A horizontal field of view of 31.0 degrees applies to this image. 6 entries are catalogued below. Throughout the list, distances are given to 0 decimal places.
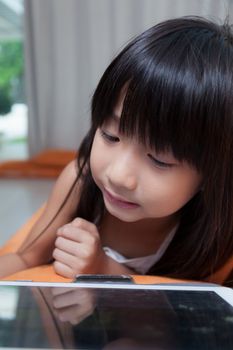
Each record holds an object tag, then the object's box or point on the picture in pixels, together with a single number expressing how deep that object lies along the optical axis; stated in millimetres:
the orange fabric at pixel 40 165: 1808
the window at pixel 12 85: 2055
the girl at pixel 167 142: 445
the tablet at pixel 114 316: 255
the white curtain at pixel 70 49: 1824
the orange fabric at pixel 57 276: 515
